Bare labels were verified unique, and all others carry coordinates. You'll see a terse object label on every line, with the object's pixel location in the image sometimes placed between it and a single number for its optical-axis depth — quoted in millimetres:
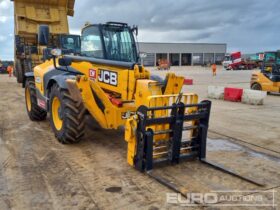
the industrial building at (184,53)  47574
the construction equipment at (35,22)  10185
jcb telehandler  3337
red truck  34104
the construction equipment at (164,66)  33509
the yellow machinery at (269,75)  10946
